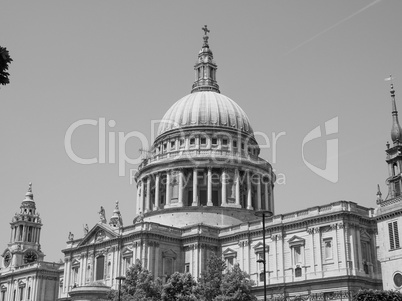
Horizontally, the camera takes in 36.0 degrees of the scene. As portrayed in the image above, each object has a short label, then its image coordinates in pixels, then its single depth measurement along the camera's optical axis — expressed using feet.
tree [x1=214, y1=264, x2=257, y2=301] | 219.20
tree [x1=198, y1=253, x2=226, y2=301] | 226.38
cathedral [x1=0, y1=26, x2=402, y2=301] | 243.40
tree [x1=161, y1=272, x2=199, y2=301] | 225.35
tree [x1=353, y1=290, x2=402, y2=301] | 173.27
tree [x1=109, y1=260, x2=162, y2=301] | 229.45
